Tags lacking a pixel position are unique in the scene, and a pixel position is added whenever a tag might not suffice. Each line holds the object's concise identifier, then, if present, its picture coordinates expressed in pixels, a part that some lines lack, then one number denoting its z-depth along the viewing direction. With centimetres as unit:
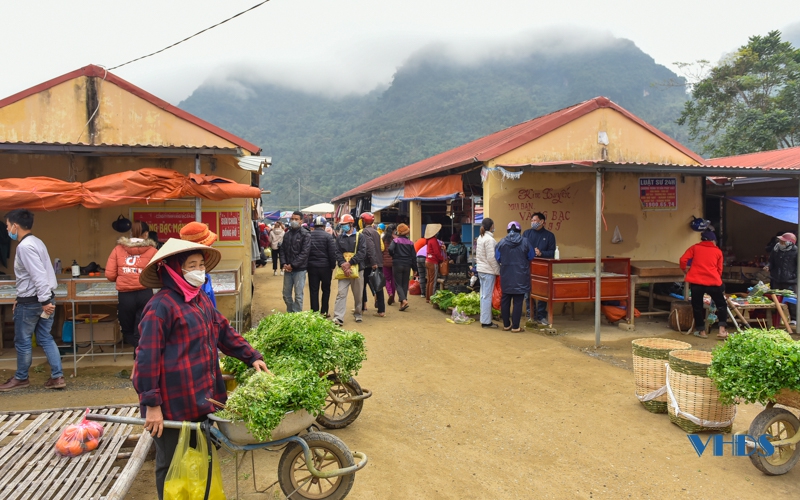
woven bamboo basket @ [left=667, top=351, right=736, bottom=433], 457
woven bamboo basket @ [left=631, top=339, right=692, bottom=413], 519
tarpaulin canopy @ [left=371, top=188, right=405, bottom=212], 1477
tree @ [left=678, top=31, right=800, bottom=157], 2123
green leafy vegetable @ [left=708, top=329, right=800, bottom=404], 384
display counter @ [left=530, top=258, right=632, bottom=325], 891
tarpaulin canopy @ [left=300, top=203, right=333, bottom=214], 2986
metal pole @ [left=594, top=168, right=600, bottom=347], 791
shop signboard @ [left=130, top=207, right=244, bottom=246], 823
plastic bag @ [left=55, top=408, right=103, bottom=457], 354
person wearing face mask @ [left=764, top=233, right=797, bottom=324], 949
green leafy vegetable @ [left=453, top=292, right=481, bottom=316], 1009
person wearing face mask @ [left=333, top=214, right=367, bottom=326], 954
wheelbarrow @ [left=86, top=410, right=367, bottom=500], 308
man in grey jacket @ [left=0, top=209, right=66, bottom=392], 566
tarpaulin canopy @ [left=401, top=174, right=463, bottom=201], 1103
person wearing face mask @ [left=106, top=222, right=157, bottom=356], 612
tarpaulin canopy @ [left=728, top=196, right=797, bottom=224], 1028
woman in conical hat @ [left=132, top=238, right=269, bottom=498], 283
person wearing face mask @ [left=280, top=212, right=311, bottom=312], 909
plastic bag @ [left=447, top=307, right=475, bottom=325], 996
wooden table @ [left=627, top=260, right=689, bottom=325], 934
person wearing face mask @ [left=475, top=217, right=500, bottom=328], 934
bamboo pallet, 317
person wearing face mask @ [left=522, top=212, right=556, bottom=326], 958
